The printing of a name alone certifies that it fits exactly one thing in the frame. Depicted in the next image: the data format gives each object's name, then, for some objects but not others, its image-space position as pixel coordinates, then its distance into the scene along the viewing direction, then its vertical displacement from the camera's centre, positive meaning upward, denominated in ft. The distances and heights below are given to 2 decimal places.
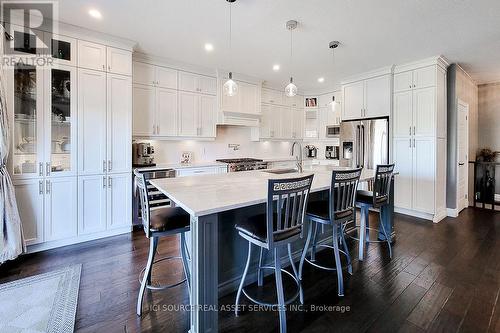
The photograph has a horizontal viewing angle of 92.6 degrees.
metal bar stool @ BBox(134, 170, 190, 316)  5.90 -1.57
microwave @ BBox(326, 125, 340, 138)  19.80 +2.68
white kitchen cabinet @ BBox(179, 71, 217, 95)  14.66 +5.06
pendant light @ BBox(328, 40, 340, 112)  11.17 +5.63
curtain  8.18 -1.47
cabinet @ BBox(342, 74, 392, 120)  14.97 +4.29
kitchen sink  10.63 -0.39
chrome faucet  10.11 -0.11
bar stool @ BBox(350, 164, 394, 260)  8.83 -1.30
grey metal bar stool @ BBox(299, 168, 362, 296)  6.82 -1.34
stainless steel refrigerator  15.05 +1.31
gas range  15.76 -0.10
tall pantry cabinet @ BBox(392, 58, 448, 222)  13.23 +1.44
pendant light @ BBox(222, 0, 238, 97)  8.82 +2.82
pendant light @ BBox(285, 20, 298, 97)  9.39 +5.46
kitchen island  4.87 -1.43
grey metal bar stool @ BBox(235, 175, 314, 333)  5.18 -1.46
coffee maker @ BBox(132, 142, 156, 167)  13.08 +0.47
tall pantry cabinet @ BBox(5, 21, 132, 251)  9.28 +0.99
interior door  14.75 +0.54
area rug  5.66 -3.79
